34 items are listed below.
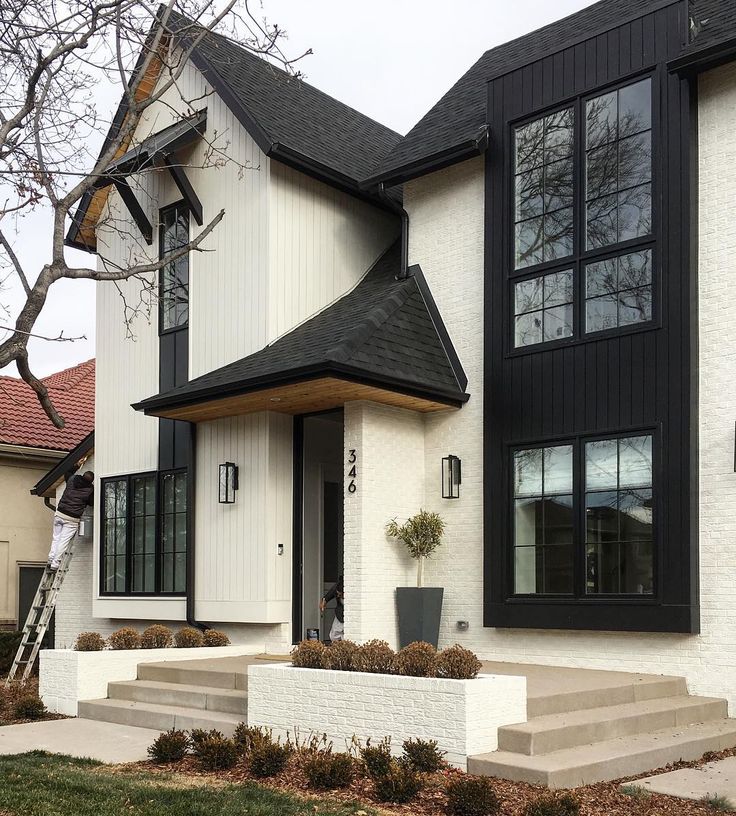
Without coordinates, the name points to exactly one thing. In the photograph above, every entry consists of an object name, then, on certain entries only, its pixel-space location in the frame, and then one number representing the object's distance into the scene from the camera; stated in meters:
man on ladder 16.47
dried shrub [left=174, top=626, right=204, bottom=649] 13.00
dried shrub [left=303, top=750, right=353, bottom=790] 7.76
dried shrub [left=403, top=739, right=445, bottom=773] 7.84
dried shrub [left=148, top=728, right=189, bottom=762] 8.73
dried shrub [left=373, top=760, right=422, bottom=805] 7.30
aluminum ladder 15.14
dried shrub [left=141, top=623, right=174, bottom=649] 12.78
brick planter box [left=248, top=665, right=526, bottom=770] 8.02
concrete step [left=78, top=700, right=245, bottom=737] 10.10
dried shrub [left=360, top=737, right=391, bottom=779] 7.78
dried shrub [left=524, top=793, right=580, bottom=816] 6.55
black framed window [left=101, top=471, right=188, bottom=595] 14.70
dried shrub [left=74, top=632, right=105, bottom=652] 12.45
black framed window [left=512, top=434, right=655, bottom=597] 10.92
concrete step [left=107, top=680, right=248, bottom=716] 10.51
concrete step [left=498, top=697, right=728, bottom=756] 8.01
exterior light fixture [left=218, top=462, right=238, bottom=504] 13.71
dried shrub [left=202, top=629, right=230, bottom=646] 13.15
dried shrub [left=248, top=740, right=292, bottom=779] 8.16
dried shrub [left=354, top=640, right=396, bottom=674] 8.98
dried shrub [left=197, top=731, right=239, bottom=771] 8.49
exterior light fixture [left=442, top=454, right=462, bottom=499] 12.71
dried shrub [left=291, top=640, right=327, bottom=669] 9.57
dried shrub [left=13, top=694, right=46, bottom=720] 11.62
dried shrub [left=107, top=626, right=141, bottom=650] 12.61
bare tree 8.08
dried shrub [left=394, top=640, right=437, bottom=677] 8.56
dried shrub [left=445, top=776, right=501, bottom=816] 6.85
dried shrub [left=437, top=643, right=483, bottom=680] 8.32
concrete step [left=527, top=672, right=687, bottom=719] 8.81
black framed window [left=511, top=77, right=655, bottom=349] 11.34
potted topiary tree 12.31
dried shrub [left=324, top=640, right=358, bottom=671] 9.26
